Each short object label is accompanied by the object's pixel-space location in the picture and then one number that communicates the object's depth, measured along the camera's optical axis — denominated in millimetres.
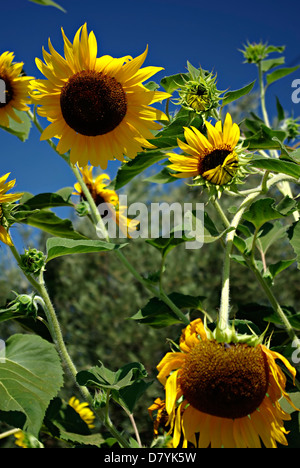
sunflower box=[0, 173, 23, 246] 841
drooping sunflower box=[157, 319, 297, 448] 662
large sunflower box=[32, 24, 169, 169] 819
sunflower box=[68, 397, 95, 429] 1893
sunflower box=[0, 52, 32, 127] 1061
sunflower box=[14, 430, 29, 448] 1596
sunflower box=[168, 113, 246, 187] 808
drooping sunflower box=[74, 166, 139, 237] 1217
